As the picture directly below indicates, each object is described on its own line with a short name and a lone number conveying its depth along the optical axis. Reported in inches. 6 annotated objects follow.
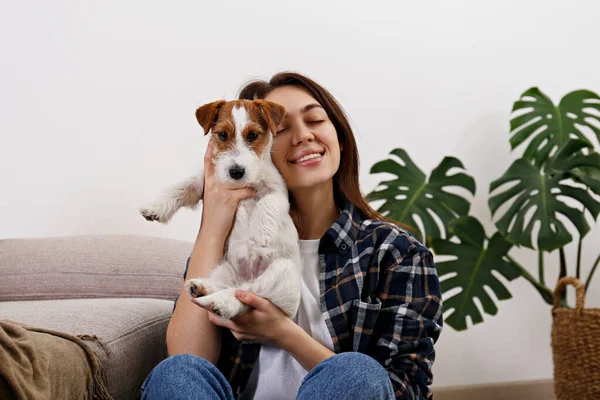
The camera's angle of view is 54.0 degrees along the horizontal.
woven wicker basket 102.6
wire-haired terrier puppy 54.8
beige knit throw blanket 43.3
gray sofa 70.5
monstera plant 105.5
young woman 54.4
